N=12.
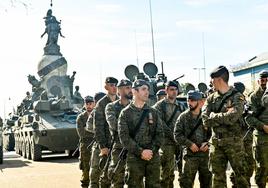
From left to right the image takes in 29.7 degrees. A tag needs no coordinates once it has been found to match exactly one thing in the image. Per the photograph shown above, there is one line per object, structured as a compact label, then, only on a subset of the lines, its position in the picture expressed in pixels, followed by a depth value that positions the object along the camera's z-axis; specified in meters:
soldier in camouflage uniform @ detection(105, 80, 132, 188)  6.77
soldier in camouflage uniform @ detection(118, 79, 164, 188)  6.11
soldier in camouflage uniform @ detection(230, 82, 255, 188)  8.56
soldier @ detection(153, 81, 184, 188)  7.74
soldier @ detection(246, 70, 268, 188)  7.48
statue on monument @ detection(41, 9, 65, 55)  28.39
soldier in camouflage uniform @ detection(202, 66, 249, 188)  6.16
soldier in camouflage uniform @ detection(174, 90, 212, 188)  6.88
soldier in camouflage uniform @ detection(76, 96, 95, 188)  9.52
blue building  37.50
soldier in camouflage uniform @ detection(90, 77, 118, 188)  7.47
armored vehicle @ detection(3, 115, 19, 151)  27.70
